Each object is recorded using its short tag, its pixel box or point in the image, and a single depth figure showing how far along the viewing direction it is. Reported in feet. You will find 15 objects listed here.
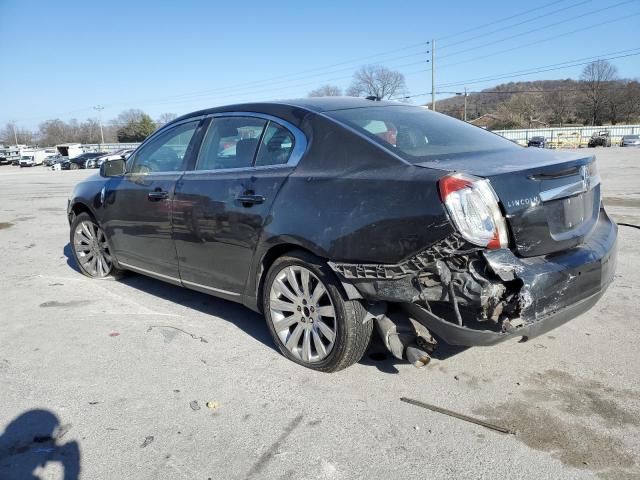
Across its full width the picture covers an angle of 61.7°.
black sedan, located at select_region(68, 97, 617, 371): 8.87
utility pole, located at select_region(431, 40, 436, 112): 184.42
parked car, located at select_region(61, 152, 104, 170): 148.77
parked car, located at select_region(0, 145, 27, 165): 215.72
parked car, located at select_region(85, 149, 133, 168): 147.54
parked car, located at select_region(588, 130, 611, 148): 185.16
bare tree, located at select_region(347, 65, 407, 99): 272.10
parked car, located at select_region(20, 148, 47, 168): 191.01
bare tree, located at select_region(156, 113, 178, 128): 334.60
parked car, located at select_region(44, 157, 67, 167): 156.60
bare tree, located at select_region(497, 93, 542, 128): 311.88
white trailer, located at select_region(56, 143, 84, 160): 224.53
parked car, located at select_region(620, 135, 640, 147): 169.27
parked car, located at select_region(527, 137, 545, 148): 149.43
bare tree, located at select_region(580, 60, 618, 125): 318.65
